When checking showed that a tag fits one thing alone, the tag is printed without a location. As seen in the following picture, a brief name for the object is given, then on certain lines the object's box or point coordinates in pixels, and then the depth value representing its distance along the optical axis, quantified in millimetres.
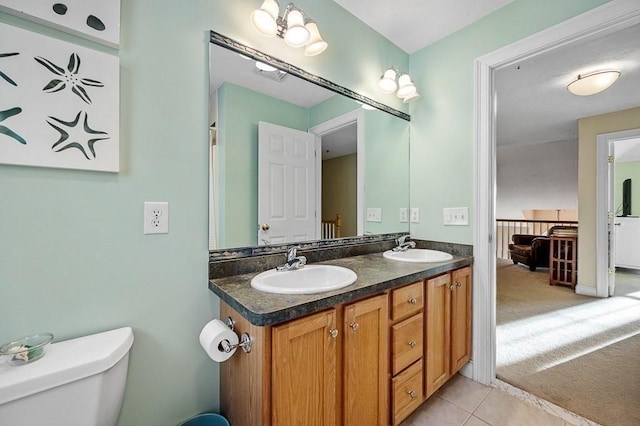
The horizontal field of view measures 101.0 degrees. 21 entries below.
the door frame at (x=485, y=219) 1745
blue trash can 1110
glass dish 713
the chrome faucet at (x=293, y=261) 1342
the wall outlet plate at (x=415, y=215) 2154
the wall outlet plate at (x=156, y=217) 1029
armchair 4691
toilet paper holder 912
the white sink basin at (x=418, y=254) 1810
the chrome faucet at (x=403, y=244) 1978
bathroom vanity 866
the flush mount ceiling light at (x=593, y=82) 2352
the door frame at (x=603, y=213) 3426
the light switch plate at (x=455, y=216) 1851
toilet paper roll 927
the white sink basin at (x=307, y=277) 1133
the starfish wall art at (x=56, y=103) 793
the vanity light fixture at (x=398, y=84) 1953
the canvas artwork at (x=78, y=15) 811
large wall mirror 1270
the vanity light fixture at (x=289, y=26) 1253
